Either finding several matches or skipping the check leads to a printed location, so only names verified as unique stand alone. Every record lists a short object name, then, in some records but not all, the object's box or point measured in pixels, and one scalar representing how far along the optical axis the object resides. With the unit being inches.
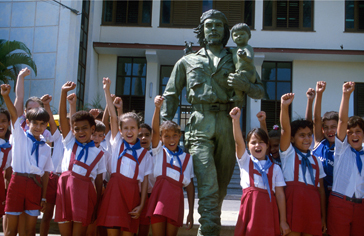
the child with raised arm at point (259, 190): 133.6
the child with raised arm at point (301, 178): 137.2
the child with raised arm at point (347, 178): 141.6
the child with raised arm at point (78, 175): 140.0
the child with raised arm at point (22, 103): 165.5
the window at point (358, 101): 598.5
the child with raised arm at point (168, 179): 143.3
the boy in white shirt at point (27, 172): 152.6
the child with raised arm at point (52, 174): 169.0
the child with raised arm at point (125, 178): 140.7
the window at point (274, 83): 595.5
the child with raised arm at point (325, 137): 156.8
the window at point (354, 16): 595.8
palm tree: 453.7
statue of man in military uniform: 150.3
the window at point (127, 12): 604.6
